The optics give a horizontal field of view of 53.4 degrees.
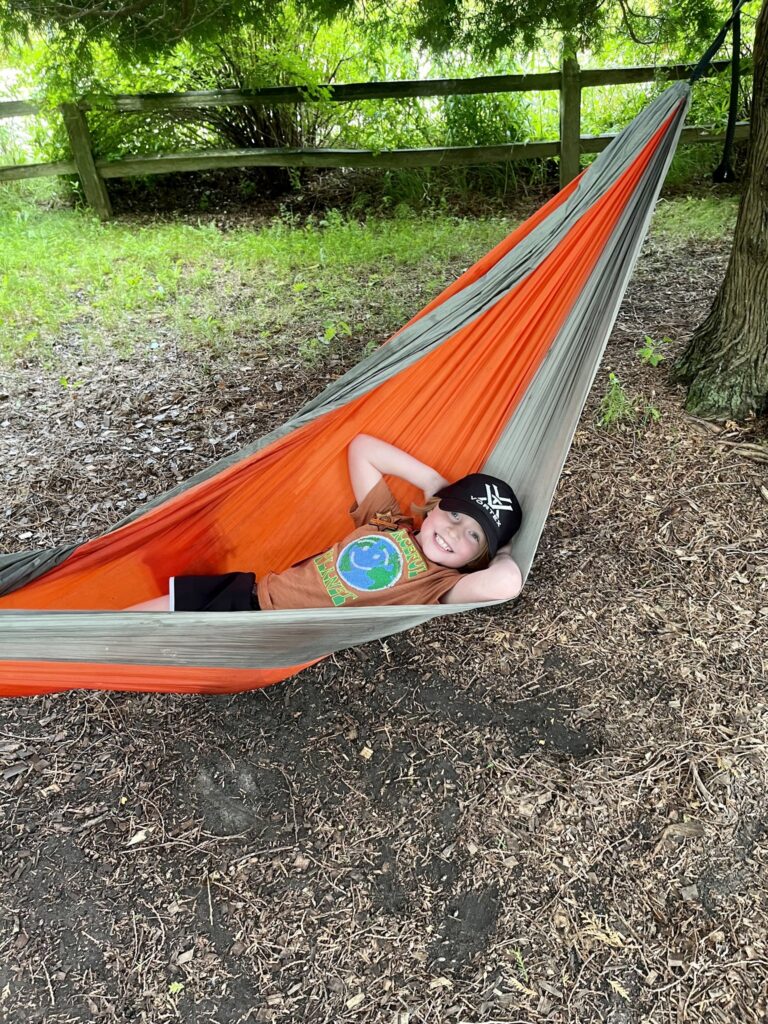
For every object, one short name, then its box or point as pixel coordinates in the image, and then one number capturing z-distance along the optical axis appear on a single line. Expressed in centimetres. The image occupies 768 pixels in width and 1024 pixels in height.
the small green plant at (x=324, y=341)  304
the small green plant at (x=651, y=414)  232
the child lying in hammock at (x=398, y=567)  172
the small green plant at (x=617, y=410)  235
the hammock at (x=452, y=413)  167
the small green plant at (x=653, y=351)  252
